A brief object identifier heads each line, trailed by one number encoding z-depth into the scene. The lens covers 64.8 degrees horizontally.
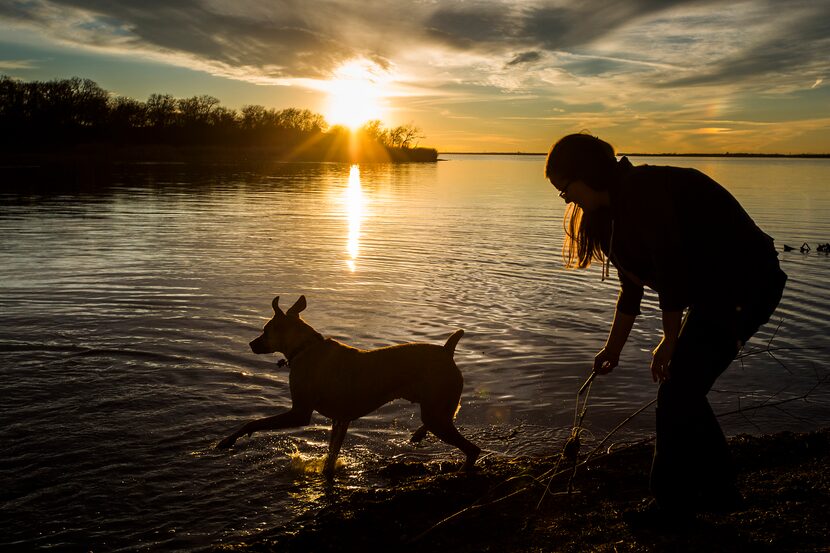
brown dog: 6.14
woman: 3.80
